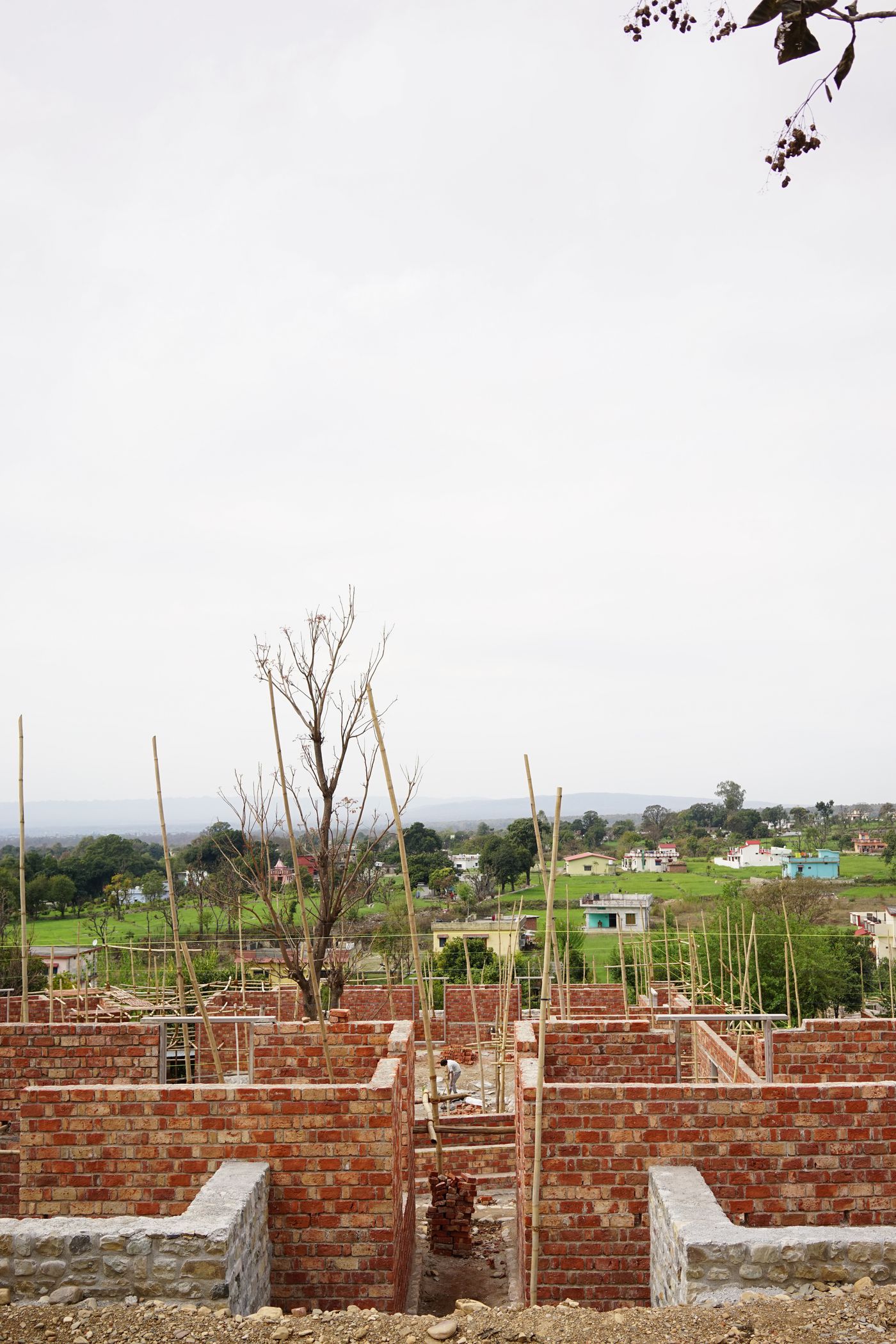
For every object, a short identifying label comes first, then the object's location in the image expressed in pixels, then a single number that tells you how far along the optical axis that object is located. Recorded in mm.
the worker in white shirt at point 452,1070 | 11766
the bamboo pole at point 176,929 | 5887
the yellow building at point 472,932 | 38841
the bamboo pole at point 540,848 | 5359
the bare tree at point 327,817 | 12188
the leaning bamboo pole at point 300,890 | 5367
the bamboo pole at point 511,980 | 9741
